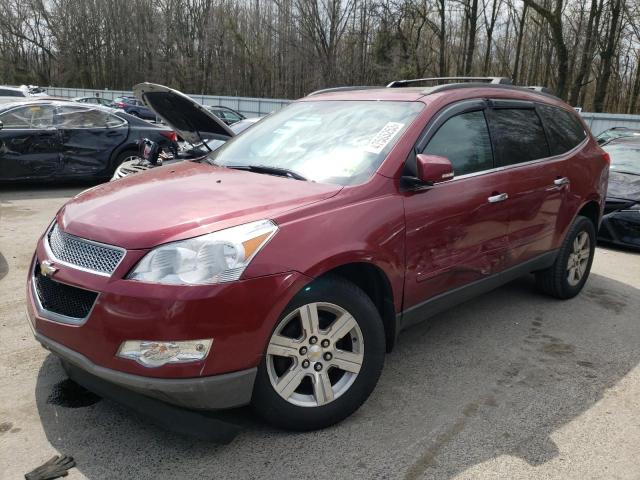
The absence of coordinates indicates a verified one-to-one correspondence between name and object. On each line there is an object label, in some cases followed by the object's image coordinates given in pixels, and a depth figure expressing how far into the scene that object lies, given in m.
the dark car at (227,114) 23.88
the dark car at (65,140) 8.54
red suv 2.31
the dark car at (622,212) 6.91
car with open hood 5.46
